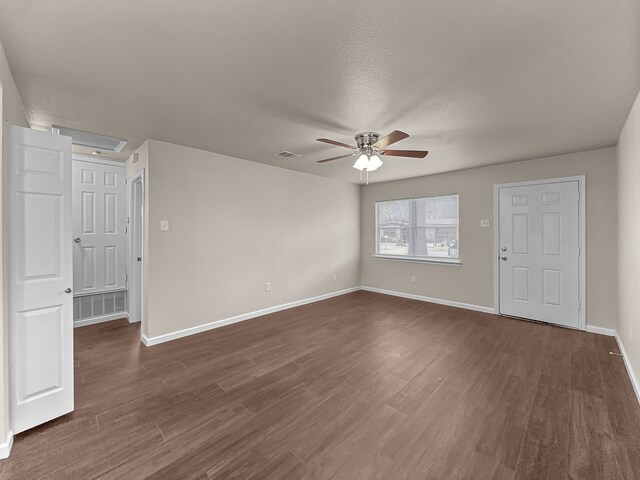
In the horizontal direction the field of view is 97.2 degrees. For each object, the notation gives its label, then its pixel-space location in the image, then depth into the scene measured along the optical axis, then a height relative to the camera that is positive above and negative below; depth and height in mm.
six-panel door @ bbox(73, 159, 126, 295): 4008 +191
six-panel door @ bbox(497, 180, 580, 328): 3890 -187
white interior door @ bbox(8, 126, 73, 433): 1867 -268
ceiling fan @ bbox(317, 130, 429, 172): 2916 +944
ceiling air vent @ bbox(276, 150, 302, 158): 3918 +1206
